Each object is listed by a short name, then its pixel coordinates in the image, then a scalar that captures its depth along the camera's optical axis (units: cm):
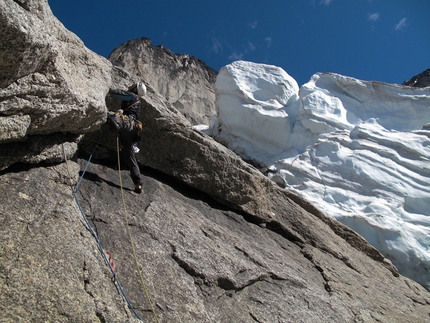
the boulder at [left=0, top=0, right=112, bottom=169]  290
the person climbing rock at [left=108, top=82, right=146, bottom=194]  516
